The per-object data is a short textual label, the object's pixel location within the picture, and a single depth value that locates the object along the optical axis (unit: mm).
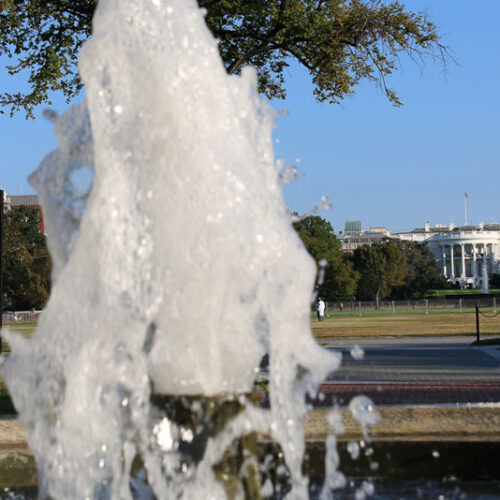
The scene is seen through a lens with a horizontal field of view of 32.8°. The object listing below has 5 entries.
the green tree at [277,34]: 13148
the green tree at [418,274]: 96688
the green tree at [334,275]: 73788
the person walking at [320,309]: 43862
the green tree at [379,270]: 90938
